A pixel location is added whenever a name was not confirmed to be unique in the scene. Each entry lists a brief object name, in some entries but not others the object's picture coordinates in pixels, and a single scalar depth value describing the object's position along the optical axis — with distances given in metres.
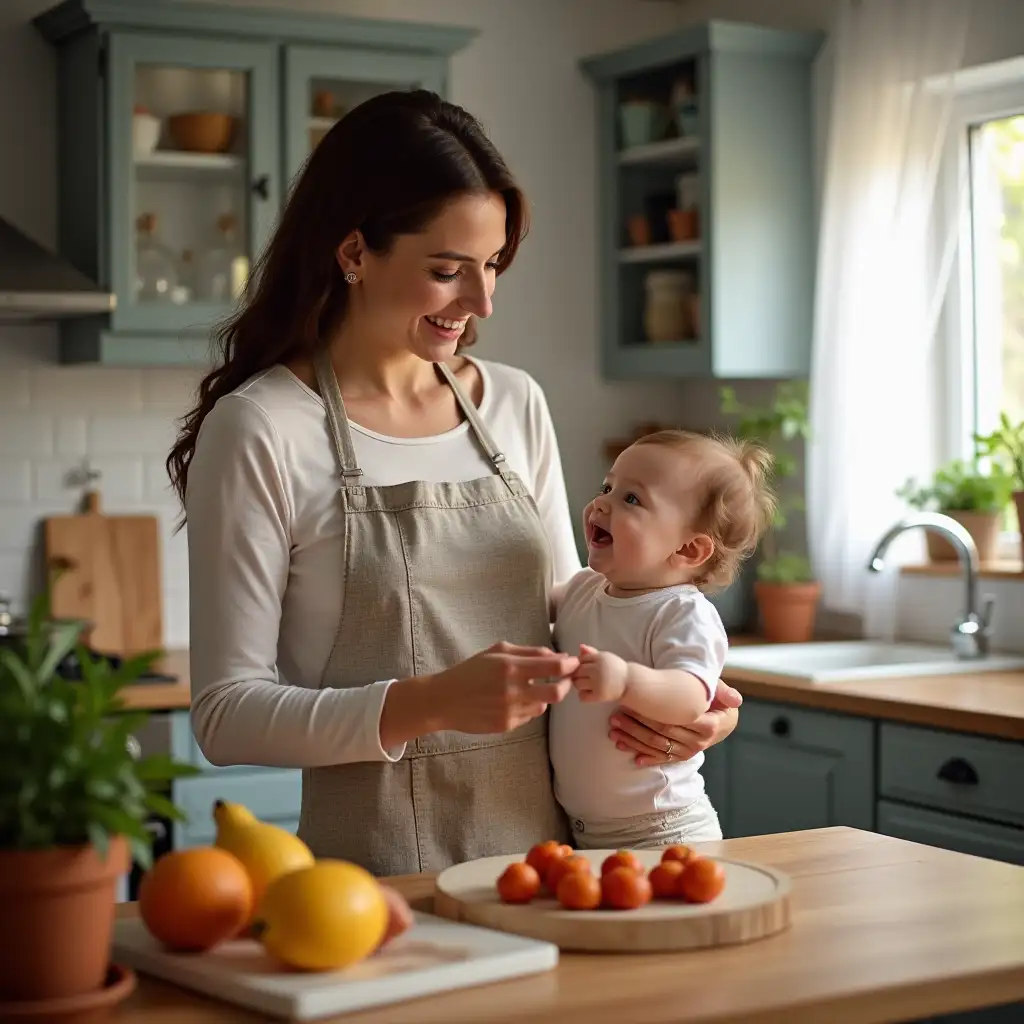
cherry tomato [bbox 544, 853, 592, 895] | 1.64
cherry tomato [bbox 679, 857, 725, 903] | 1.62
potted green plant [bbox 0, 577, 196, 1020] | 1.32
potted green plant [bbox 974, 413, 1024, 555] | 4.10
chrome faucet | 4.02
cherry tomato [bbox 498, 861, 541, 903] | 1.63
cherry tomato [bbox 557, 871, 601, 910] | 1.60
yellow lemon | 1.43
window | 4.35
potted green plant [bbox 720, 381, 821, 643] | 4.55
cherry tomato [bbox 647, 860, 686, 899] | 1.64
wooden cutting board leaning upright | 4.36
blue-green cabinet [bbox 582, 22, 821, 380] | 4.57
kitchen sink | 3.94
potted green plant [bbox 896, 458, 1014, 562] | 4.22
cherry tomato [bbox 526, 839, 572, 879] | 1.68
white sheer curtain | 4.29
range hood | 3.95
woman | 2.02
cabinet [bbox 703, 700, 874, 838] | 3.61
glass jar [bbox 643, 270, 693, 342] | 4.79
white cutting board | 1.39
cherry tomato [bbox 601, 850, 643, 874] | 1.64
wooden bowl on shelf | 4.20
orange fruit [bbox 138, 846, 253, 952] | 1.50
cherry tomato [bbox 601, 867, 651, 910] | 1.60
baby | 2.12
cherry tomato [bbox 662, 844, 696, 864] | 1.70
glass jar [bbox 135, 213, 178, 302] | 4.16
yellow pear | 1.55
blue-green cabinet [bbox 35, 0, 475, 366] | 4.12
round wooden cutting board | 1.56
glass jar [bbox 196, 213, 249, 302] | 4.25
